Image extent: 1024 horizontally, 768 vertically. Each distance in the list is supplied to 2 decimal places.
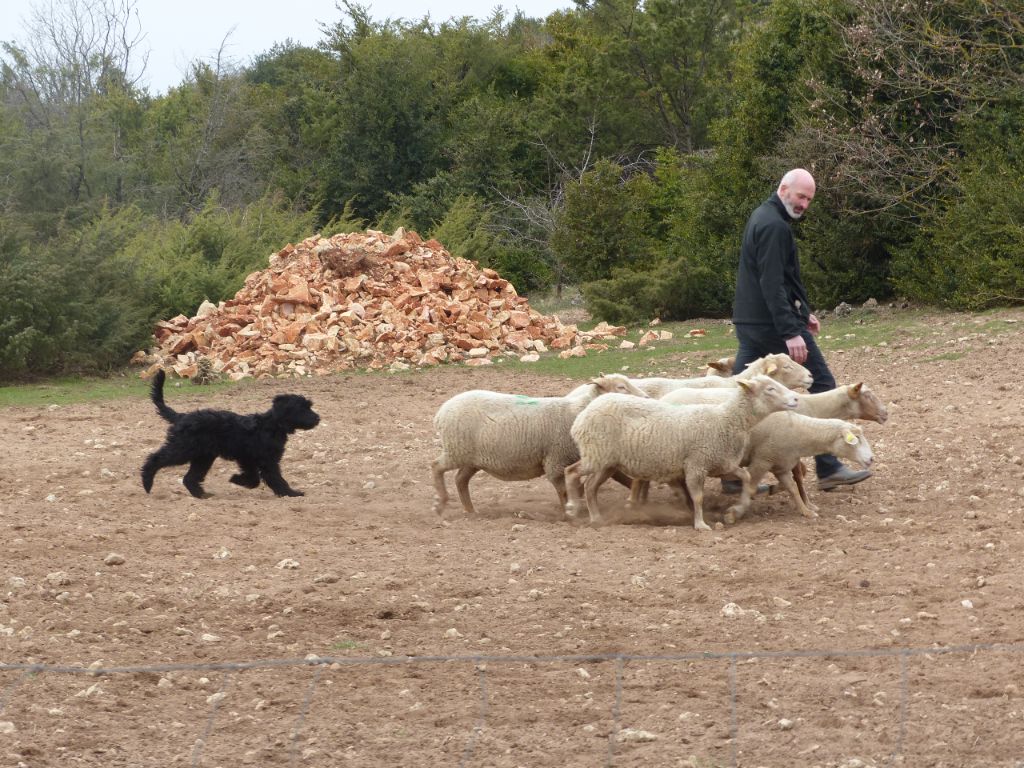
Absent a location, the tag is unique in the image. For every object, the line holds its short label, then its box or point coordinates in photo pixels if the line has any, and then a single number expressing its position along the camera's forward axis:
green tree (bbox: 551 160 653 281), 54.28
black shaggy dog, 19.83
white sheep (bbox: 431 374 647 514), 18.77
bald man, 18.84
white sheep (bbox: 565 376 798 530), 17.53
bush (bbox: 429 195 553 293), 62.53
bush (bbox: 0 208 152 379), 37.97
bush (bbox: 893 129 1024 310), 40.09
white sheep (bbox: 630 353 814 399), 19.14
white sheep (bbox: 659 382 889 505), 19.23
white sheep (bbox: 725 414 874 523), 17.94
